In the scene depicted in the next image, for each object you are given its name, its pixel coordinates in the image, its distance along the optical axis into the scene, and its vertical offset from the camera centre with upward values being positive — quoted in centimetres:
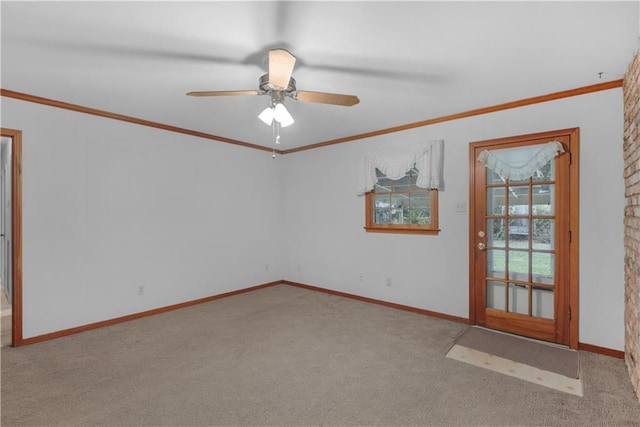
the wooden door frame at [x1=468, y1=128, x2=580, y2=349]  285 -15
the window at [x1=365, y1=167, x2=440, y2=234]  382 +5
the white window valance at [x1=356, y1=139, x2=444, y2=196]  367 +58
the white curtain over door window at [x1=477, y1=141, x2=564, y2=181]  295 +51
